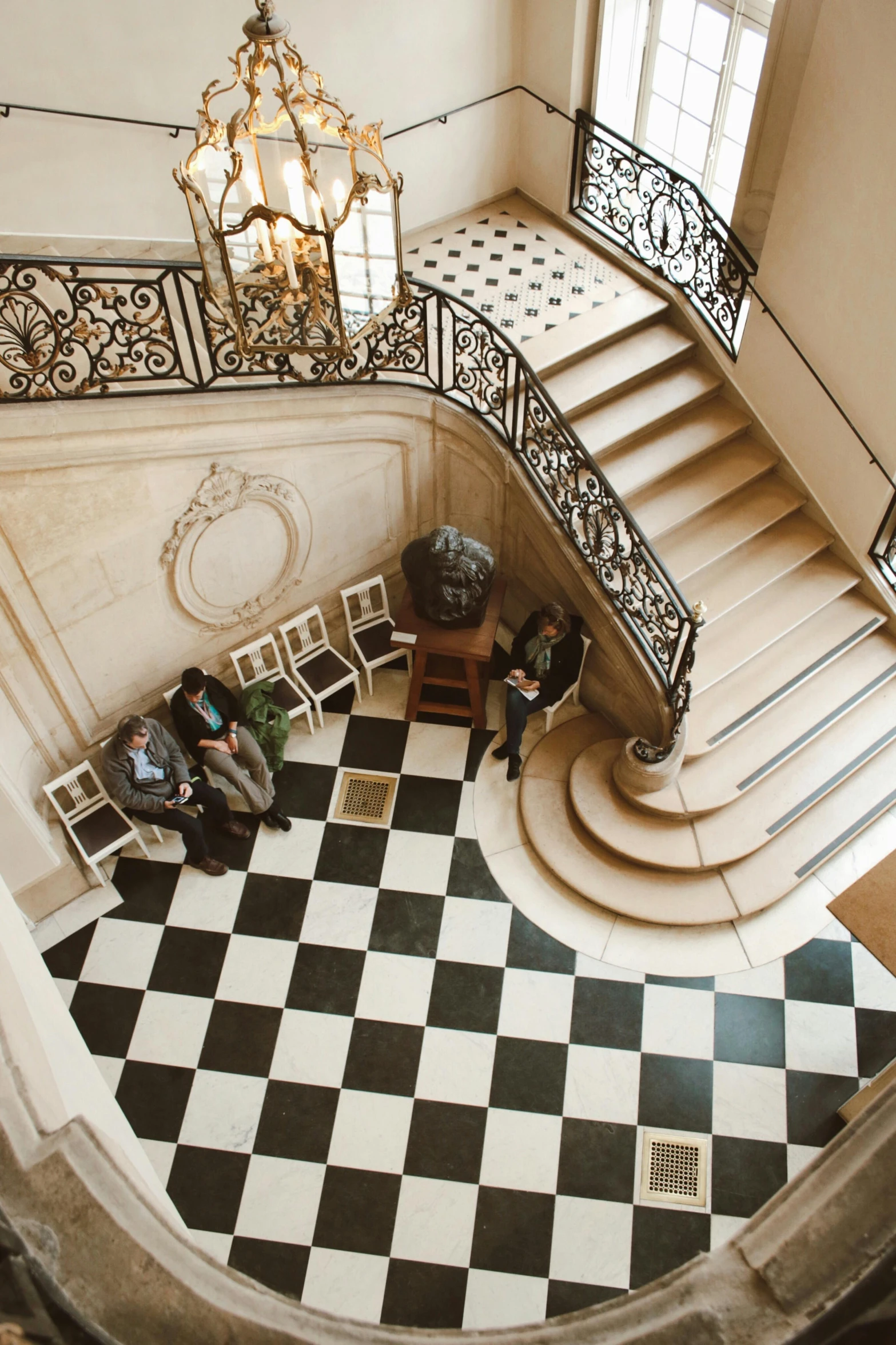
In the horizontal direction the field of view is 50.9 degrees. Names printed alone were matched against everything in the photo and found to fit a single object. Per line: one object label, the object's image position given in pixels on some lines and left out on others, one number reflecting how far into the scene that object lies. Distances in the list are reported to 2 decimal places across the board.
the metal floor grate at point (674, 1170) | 4.76
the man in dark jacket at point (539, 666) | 6.06
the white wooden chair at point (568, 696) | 6.25
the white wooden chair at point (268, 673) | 6.28
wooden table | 6.02
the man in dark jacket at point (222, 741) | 5.80
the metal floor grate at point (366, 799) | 6.16
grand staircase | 5.77
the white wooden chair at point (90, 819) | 5.64
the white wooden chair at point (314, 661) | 6.43
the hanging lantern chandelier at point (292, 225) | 2.98
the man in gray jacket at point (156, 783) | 5.47
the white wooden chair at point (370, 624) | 6.58
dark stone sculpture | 5.75
